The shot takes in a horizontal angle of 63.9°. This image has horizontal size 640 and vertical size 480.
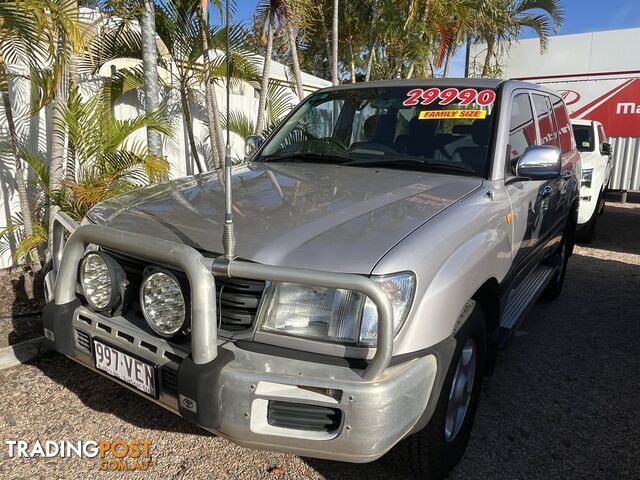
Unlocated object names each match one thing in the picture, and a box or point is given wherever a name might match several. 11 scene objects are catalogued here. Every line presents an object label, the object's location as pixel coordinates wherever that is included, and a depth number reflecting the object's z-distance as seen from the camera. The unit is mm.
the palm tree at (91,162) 4242
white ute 6801
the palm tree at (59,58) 3391
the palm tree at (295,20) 6352
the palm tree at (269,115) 7215
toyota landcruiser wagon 1766
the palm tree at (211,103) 5844
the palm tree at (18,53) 3312
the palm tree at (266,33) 6487
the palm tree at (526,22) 12930
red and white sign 10586
